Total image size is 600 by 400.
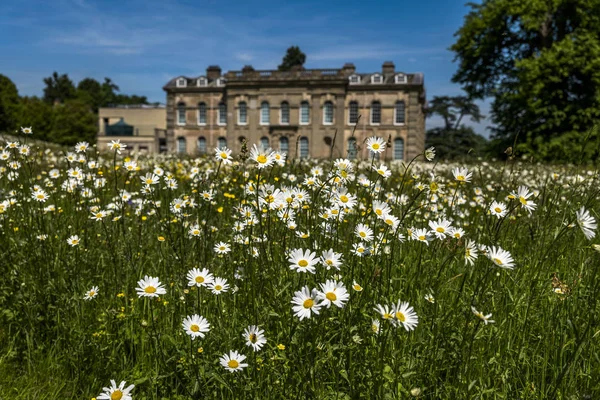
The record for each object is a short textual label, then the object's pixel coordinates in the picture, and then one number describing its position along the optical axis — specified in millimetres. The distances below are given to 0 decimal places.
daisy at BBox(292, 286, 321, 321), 1812
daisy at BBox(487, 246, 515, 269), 1855
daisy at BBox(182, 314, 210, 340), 2059
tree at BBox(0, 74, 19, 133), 47531
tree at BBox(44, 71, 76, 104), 100438
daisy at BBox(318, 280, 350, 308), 1856
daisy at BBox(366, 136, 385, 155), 2936
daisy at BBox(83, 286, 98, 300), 2890
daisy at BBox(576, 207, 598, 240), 1949
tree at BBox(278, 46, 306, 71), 76375
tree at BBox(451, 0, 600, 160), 22078
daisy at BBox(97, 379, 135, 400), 1916
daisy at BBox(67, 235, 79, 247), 3451
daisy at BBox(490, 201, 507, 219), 2924
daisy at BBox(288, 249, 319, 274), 2148
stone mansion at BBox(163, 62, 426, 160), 42688
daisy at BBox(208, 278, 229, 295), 2424
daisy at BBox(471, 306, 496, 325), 1757
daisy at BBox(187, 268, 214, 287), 2369
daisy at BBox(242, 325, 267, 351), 2029
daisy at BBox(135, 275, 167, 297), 2222
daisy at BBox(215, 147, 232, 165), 2874
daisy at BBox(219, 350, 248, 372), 1973
